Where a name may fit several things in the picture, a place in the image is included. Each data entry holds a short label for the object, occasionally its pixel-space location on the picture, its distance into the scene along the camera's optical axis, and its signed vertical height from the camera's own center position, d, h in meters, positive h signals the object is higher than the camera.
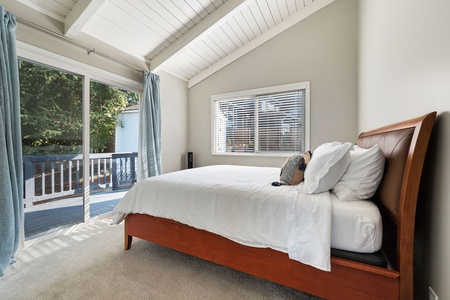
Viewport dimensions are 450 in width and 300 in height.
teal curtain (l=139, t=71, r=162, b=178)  3.21 +0.30
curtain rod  1.99 +1.27
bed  0.96 -0.59
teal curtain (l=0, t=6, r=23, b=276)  1.71 +0.00
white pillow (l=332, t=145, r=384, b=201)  1.20 -0.19
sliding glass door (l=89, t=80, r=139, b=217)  2.92 +0.06
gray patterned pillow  1.66 -0.20
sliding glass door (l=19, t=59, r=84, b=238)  2.17 +0.02
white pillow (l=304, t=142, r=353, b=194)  1.30 -0.15
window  3.21 +0.48
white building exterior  3.32 +0.27
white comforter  1.15 -0.46
